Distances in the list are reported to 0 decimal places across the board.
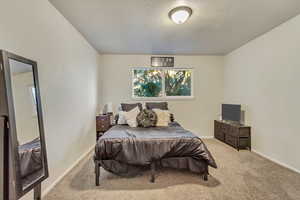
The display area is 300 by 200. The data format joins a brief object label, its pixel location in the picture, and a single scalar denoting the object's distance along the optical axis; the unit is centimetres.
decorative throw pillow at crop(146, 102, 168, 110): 317
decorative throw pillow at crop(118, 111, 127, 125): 276
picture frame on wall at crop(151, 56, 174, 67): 374
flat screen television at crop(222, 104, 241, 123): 303
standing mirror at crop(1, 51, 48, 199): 103
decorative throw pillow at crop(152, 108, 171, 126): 263
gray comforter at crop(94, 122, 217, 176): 178
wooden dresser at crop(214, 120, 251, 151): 287
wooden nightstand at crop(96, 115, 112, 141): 323
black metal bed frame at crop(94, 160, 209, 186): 177
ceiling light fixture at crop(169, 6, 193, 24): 179
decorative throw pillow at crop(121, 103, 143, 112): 302
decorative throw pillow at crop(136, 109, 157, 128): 256
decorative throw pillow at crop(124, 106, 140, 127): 261
